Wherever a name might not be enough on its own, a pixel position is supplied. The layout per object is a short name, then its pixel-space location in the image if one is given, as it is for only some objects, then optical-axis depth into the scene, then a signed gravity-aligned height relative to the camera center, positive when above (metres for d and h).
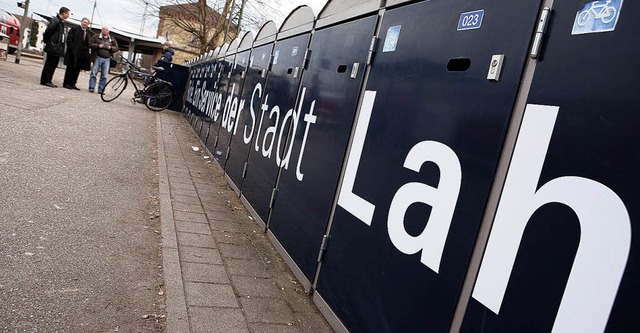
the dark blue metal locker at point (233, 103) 6.34 +0.03
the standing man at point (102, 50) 13.12 +0.63
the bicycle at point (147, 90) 12.56 -0.23
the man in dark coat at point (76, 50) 12.59 +0.45
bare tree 28.81 +4.99
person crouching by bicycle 14.24 +1.03
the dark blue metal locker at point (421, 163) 1.77 -0.06
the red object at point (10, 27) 27.37 +1.39
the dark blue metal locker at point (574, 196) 1.25 -0.03
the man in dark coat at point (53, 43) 11.75 +0.45
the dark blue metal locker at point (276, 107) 4.24 +0.07
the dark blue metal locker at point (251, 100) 5.35 +0.10
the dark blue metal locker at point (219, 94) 7.47 +0.11
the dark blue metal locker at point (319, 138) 3.01 -0.09
